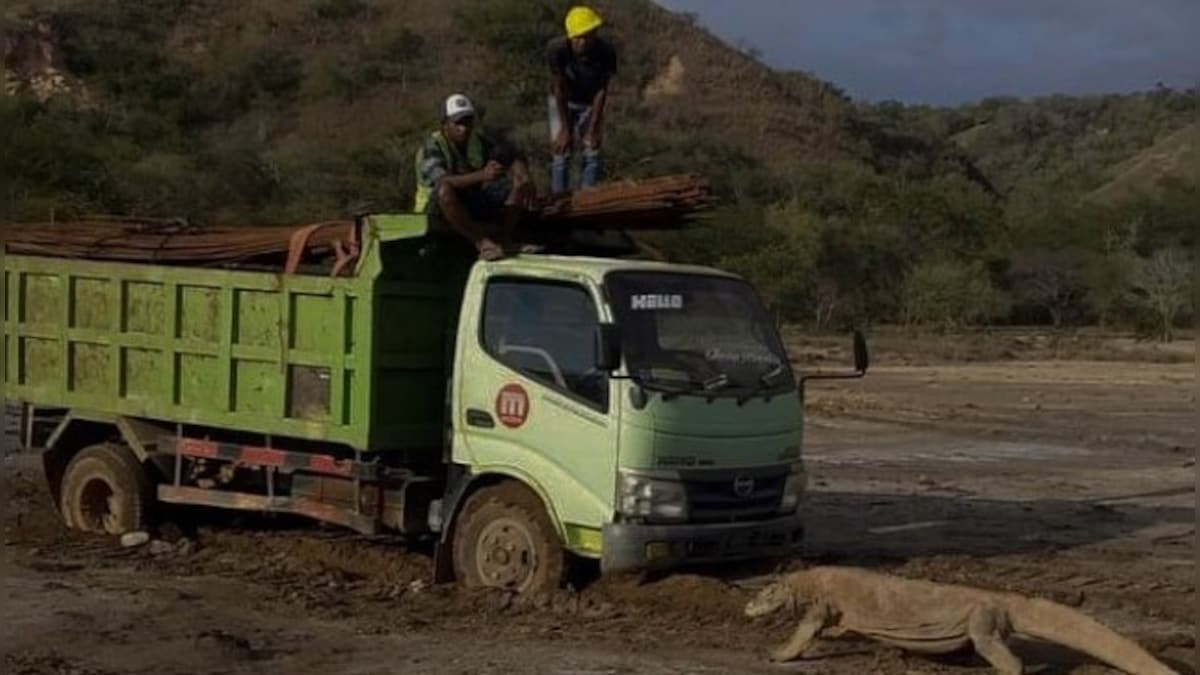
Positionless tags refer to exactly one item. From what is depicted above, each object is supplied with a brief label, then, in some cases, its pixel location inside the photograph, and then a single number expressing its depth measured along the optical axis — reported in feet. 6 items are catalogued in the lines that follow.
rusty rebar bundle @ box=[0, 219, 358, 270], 42.39
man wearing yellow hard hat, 47.06
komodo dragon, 32.65
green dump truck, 37.81
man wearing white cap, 39.96
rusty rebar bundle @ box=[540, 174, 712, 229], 40.98
